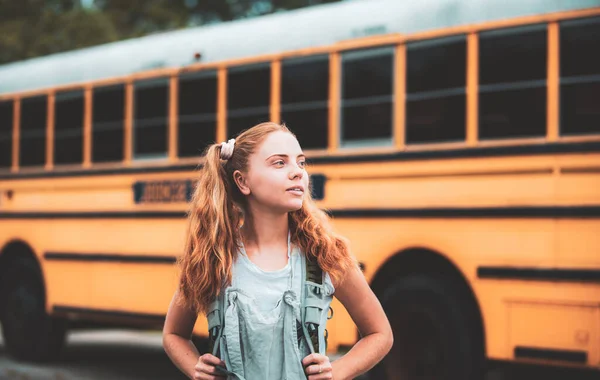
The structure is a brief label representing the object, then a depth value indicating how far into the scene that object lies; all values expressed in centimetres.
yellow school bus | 541
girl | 228
